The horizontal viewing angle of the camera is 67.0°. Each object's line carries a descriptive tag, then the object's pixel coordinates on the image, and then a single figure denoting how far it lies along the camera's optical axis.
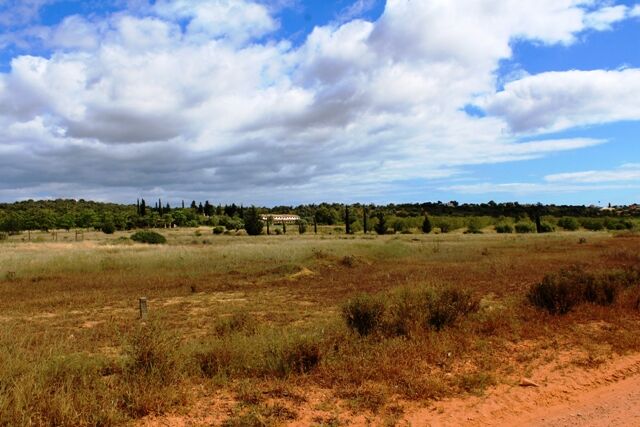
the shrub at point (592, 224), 96.44
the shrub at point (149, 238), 54.94
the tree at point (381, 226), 94.03
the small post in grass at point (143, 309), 13.96
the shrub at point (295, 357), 6.54
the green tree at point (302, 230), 95.19
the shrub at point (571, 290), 10.39
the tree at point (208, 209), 155.25
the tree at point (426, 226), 96.88
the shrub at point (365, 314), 8.48
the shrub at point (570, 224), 97.74
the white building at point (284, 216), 155.54
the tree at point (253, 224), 86.56
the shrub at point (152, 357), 5.85
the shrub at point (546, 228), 89.75
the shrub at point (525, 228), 91.19
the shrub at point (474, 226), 96.16
